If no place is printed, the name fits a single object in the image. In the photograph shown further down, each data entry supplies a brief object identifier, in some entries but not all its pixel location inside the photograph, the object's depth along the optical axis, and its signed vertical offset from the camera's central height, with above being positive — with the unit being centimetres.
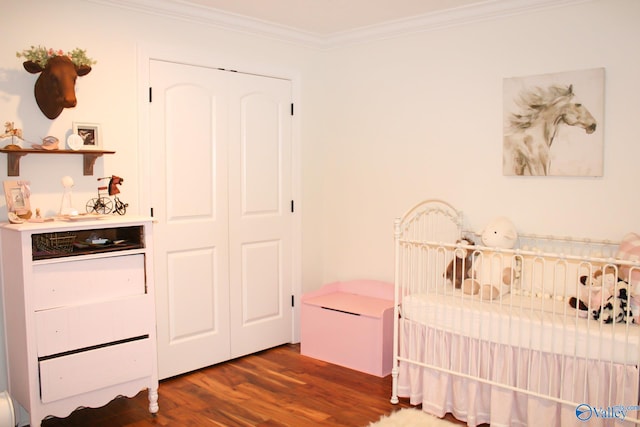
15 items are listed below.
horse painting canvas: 312 +32
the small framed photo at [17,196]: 278 -8
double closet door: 349 -22
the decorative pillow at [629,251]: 277 -36
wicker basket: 274 -31
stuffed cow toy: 261 -54
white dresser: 261 -66
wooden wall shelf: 278 +14
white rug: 291 -126
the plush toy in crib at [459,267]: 352 -55
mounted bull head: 280 +49
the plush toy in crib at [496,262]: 320 -48
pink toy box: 362 -98
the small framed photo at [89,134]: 304 +25
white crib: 255 -87
